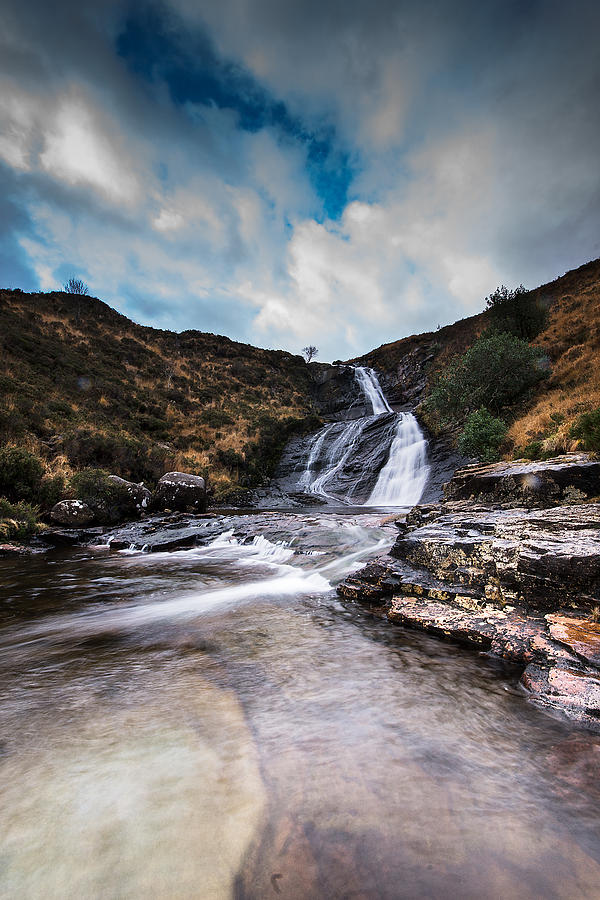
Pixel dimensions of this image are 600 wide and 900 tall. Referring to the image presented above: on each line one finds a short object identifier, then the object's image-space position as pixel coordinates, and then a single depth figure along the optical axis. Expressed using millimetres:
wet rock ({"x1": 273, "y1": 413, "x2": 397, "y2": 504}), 19297
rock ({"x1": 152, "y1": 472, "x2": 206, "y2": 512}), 12952
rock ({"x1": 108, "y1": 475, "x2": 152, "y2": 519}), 11719
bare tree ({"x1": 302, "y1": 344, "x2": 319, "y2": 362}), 55062
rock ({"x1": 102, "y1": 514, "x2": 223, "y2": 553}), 8852
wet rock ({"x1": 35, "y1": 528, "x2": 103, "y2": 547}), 9023
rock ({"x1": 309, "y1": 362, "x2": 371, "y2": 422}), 38031
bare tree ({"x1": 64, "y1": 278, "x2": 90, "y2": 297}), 35438
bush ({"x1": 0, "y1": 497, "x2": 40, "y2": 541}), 8665
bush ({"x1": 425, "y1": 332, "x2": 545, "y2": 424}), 14745
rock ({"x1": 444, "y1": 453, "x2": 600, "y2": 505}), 5242
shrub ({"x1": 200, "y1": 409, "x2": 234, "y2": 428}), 25434
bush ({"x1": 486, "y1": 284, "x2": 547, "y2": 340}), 20375
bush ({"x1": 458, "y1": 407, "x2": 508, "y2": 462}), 11367
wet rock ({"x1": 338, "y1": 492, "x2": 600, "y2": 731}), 2594
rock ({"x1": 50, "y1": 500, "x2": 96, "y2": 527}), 10180
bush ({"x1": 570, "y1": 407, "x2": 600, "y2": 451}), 6047
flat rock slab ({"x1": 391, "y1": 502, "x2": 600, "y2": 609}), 3393
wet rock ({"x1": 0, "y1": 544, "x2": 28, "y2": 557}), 7742
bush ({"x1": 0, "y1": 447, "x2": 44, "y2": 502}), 9852
